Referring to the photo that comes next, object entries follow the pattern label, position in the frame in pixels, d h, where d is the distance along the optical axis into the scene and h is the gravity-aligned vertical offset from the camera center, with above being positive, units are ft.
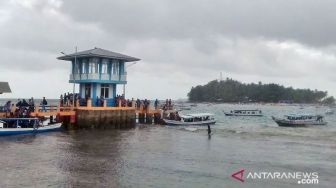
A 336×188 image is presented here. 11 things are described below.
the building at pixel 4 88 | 125.10 +6.59
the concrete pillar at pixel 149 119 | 172.14 -4.04
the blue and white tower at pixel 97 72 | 143.23 +13.11
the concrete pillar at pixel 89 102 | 134.18 +2.36
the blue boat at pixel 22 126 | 110.69 -4.71
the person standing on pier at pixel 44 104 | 129.47 +1.80
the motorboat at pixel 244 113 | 314.96 -3.09
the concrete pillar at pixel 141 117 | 172.24 -3.21
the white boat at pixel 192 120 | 168.96 -4.59
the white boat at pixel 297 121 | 200.31 -5.86
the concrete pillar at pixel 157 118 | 172.78 -3.66
